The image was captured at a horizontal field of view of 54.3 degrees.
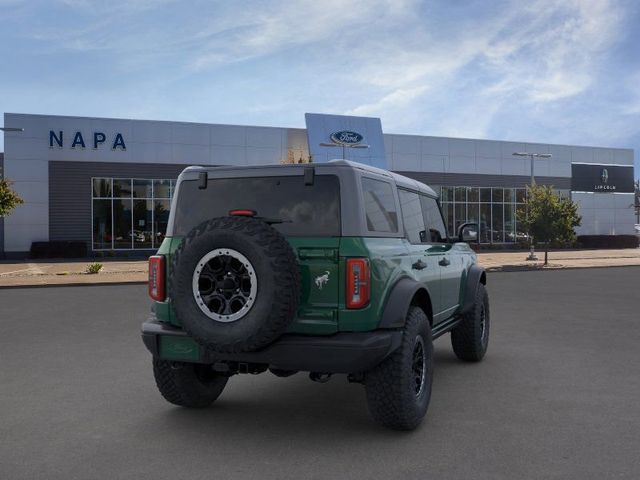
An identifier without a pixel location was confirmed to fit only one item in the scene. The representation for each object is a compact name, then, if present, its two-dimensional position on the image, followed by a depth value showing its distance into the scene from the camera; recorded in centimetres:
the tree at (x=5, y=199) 2186
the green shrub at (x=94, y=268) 2203
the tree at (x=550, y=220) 2759
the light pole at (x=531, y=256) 3002
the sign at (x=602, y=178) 4494
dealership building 3192
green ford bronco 420
